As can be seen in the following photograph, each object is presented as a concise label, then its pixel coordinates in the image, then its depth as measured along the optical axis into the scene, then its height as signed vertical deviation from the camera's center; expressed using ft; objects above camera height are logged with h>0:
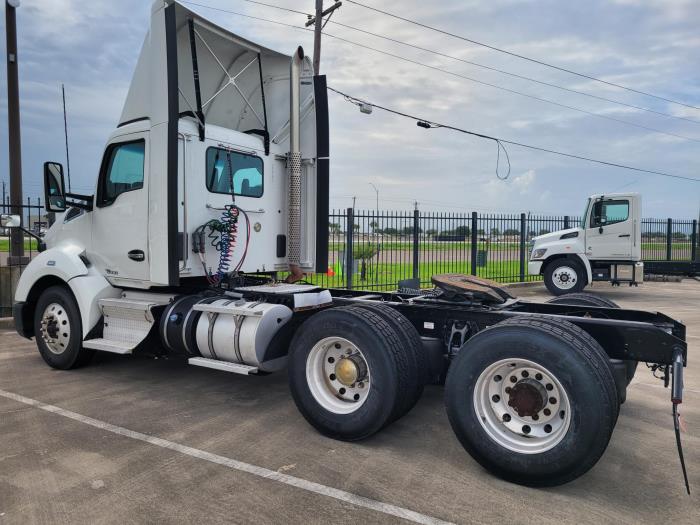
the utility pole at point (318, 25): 55.11 +22.67
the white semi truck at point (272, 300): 11.61 -1.81
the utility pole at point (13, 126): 33.94 +7.67
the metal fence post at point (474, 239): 52.85 +0.41
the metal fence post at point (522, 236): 58.54 +0.79
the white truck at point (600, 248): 48.47 -0.42
